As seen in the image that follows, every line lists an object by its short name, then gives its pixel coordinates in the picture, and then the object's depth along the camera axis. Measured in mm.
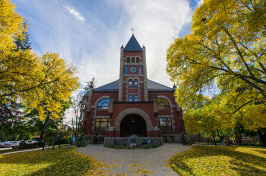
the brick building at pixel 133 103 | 18231
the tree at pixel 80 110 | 29070
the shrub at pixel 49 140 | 20469
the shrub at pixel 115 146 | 12753
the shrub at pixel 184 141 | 16759
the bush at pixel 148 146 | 12389
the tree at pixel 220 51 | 6973
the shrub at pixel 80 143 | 15197
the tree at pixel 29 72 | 7153
